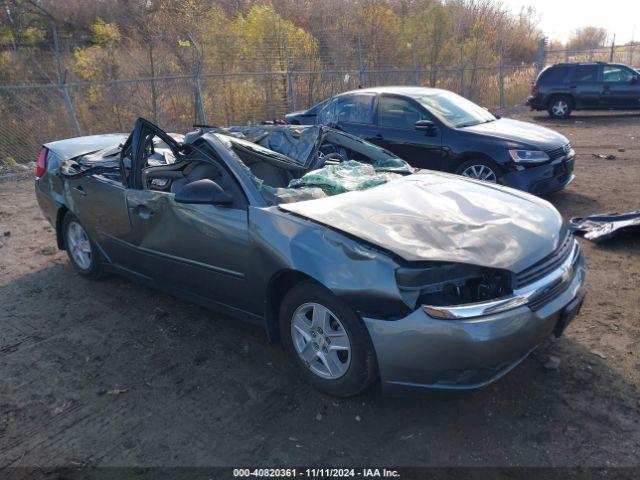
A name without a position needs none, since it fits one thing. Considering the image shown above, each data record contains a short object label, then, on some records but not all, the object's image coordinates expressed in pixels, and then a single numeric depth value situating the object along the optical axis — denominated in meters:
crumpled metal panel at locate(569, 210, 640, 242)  5.30
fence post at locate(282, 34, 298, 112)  12.91
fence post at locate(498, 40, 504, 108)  19.65
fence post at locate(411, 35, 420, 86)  16.80
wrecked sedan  2.68
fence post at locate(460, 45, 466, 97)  18.45
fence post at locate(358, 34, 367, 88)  15.09
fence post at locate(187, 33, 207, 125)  11.05
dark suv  16.00
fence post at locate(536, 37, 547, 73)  23.75
